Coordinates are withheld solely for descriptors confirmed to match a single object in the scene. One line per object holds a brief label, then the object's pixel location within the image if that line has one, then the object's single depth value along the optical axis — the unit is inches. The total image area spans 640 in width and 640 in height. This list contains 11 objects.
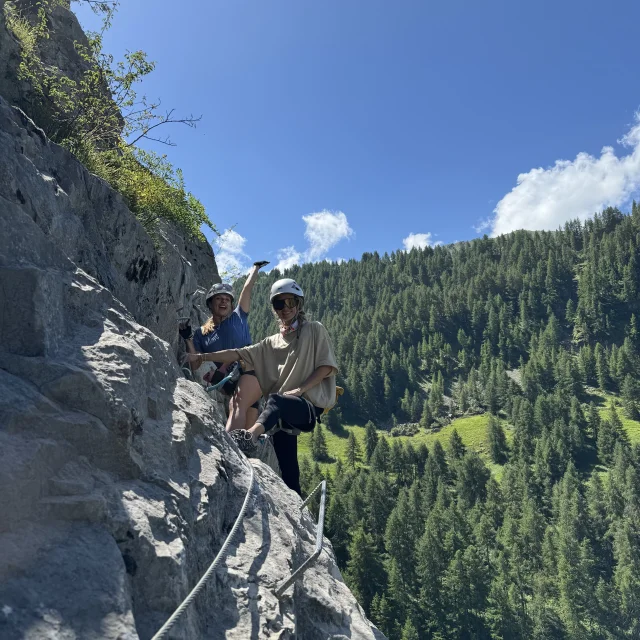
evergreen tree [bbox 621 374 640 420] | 6117.1
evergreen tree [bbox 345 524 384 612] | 2974.9
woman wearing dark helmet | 317.4
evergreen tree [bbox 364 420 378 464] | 5885.8
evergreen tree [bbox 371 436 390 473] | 5457.7
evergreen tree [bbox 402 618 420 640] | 2778.1
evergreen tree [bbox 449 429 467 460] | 5629.9
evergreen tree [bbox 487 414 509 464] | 5690.0
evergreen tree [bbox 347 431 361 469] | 5651.6
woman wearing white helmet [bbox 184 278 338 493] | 237.9
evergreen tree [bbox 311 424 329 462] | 5831.7
